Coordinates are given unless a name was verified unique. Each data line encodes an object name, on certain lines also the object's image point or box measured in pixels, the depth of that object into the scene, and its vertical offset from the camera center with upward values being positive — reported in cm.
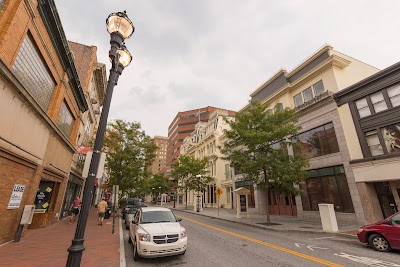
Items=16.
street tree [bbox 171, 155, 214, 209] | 3605 +576
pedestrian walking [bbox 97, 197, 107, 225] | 1573 -24
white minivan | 682 -104
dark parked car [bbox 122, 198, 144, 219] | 2443 +48
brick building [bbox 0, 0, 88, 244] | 762 +432
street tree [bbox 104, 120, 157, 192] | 2438 +607
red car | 798 -107
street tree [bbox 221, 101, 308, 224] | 1569 +436
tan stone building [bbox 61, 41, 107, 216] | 2055 +1191
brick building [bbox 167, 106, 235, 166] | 8119 +3210
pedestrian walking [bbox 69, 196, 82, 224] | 1587 -6
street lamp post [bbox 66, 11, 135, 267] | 422 +344
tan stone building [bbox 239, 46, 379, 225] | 1672 +618
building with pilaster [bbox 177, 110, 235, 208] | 3662 +920
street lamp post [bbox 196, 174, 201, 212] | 3208 +312
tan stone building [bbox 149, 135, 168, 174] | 12925 +3141
